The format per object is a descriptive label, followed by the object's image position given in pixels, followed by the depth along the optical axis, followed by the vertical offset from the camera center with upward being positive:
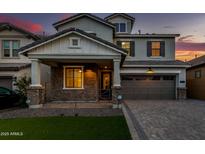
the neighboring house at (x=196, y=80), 12.90 -0.32
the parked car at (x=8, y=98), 8.74 -1.35
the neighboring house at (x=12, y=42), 12.19 +3.09
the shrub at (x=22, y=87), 9.86 -0.74
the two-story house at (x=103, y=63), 8.62 +1.09
